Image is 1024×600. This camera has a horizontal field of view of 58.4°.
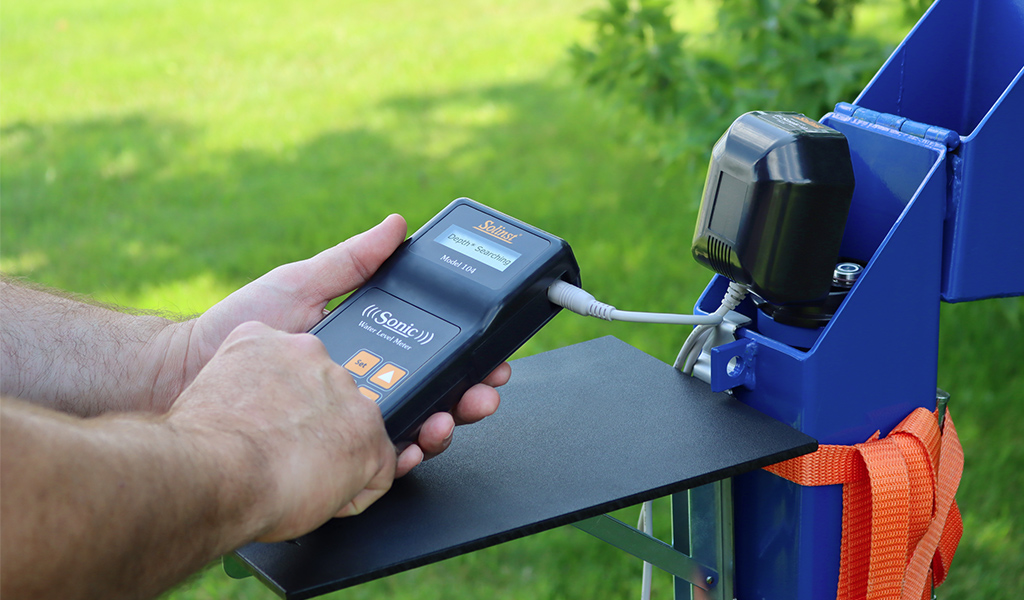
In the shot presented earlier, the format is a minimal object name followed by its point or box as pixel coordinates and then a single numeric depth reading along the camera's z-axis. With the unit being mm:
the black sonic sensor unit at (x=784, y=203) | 893
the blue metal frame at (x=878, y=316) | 950
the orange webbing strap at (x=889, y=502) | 960
